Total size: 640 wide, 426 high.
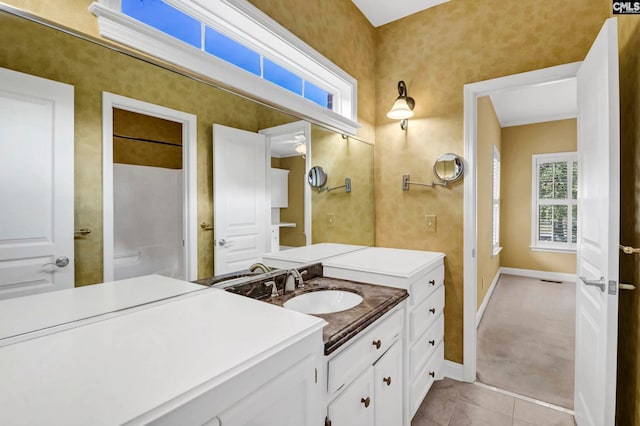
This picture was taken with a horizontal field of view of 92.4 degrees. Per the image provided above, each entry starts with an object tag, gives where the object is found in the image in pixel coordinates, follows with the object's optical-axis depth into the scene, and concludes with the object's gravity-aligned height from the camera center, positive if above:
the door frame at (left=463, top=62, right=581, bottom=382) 2.29 -0.10
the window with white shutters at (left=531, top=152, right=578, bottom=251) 5.10 +0.14
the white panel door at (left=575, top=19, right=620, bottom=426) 1.28 -0.09
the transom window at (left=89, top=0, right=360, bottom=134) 1.12 +0.79
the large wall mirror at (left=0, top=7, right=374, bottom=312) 0.88 +0.21
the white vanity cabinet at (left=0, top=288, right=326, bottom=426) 0.59 -0.37
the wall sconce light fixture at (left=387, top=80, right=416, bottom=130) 2.36 +0.81
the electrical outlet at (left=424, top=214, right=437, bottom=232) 2.45 -0.10
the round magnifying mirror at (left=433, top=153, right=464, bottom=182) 2.30 +0.33
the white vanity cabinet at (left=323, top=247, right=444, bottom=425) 1.69 -0.54
